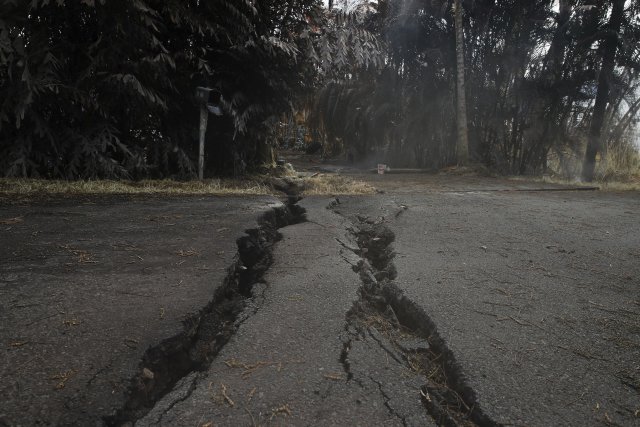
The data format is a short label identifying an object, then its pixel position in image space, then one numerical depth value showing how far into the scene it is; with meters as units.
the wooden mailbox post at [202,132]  5.37
